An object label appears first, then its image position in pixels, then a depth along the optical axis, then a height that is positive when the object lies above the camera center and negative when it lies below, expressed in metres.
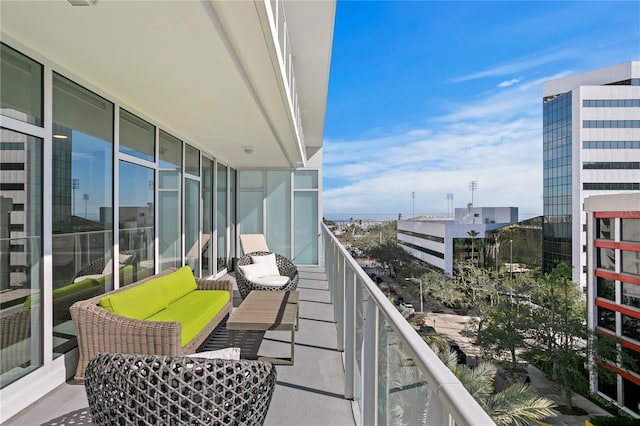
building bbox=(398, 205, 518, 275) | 37.41 -2.41
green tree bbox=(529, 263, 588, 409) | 17.58 -6.67
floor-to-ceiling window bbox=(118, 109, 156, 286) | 3.90 +0.22
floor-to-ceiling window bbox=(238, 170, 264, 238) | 8.95 +0.35
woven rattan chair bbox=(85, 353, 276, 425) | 1.58 -0.77
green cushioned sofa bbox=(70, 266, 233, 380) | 2.77 -0.91
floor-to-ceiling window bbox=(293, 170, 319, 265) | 8.94 +0.03
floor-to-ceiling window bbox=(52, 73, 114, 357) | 2.94 +0.16
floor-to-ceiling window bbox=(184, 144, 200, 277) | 5.84 +0.12
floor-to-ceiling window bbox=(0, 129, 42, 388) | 2.42 -0.26
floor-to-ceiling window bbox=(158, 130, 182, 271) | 4.90 +0.22
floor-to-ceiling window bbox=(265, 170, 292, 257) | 8.94 +0.20
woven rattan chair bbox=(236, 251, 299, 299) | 5.07 -0.91
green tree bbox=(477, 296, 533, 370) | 19.20 -6.36
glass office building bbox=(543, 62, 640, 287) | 34.51 +6.77
